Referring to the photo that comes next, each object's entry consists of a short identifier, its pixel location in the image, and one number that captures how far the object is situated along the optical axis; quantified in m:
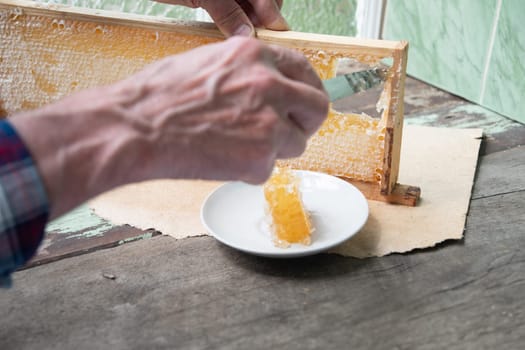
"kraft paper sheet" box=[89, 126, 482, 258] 0.89
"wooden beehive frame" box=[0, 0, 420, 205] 0.91
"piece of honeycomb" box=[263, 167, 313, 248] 0.83
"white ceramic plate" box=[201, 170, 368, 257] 0.81
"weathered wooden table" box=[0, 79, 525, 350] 0.69
